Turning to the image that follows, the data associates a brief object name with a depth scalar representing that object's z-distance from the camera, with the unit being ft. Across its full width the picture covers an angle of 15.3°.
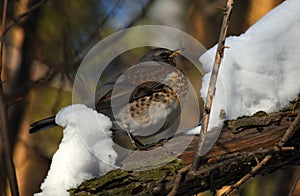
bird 23.20
